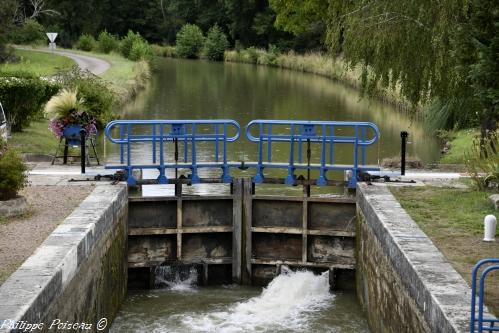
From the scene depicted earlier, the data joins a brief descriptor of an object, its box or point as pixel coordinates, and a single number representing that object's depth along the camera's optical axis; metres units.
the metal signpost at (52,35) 52.91
